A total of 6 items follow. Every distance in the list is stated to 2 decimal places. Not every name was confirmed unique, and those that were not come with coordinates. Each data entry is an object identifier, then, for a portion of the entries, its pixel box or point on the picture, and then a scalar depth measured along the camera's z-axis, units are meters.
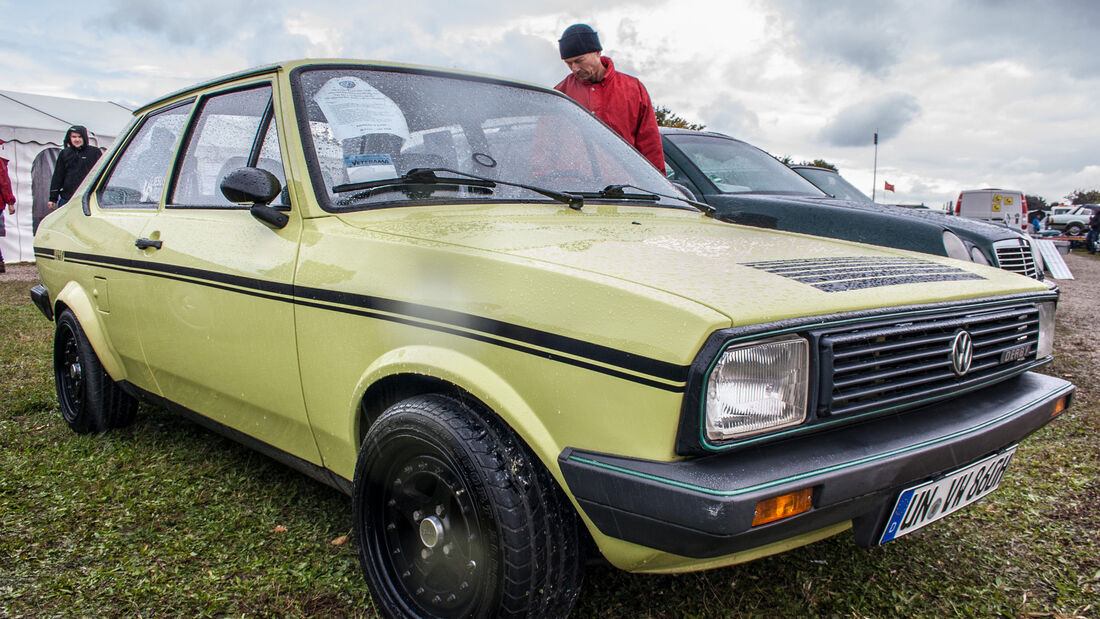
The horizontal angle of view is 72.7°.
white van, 15.84
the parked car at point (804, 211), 4.51
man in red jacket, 4.31
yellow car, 1.50
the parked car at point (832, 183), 7.38
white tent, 11.28
